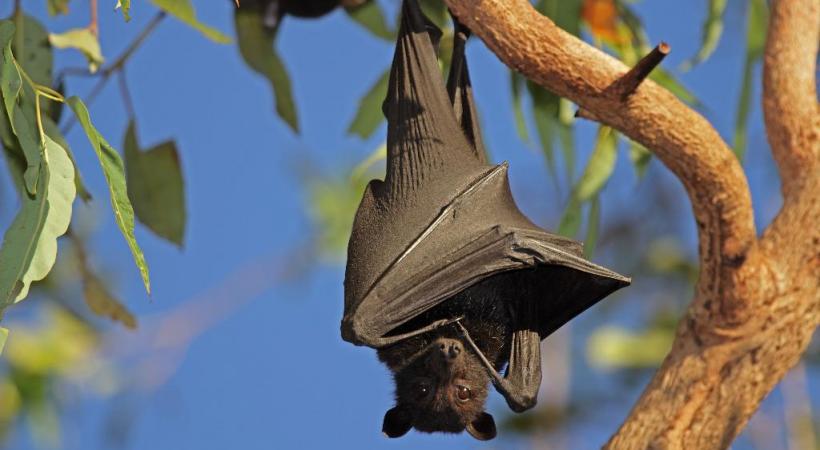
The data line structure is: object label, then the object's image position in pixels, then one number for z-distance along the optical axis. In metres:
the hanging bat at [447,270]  7.90
